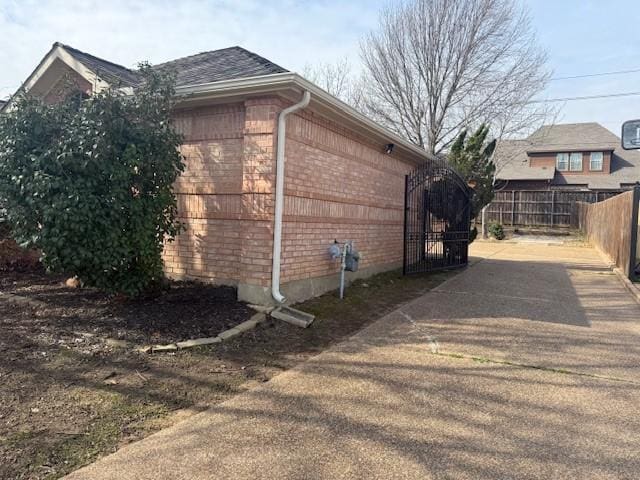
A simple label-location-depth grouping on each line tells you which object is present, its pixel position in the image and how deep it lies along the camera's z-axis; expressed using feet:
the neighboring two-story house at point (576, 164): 106.73
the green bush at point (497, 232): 78.28
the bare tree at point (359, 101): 59.31
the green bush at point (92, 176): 16.24
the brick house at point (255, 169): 19.72
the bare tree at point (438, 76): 50.90
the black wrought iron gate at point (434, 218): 33.24
